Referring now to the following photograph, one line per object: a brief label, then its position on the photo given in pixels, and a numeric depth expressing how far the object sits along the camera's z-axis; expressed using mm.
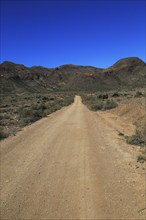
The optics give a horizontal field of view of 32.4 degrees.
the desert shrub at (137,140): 12188
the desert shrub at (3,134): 13934
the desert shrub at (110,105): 32844
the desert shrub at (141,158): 9360
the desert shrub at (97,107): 33906
